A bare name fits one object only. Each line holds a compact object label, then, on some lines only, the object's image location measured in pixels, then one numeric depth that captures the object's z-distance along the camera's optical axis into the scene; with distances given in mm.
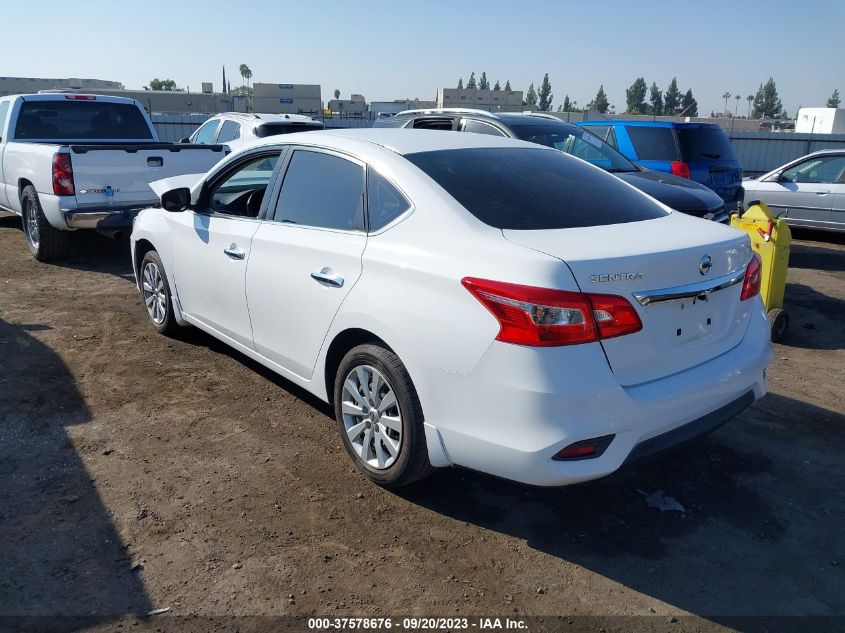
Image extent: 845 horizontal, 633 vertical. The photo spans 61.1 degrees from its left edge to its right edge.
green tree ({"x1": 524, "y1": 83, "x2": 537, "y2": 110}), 153400
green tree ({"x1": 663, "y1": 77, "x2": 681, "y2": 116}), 137500
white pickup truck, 7965
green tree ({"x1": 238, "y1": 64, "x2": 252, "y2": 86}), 139562
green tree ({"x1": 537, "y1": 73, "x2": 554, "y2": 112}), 152875
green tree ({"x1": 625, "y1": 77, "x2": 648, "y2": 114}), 144212
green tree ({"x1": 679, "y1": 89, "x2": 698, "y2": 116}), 138912
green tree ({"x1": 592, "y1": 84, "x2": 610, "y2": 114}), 126469
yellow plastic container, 6176
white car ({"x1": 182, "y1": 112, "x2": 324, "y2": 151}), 10852
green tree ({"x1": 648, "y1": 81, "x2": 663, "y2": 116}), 139750
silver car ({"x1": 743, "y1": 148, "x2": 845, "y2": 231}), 10609
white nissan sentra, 2859
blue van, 9602
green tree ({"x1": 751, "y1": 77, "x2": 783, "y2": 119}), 150500
